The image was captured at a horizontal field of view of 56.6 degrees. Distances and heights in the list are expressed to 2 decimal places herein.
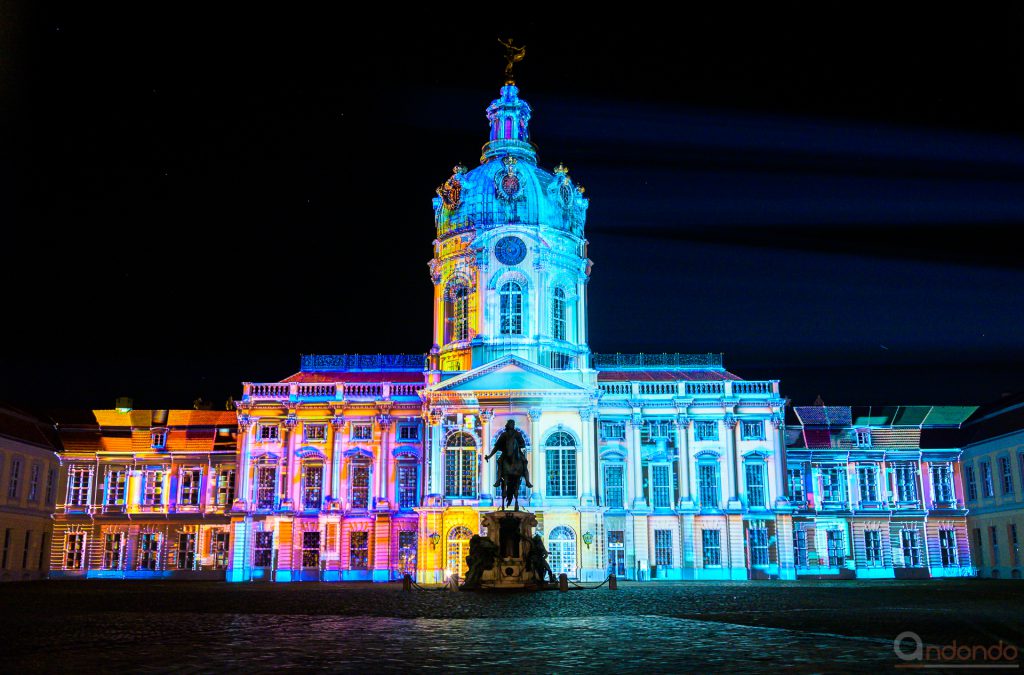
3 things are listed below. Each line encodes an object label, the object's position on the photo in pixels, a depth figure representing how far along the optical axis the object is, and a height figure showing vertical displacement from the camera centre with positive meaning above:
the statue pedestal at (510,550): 34.47 +0.07
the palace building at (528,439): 54.91 +6.30
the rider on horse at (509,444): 36.50 +4.08
